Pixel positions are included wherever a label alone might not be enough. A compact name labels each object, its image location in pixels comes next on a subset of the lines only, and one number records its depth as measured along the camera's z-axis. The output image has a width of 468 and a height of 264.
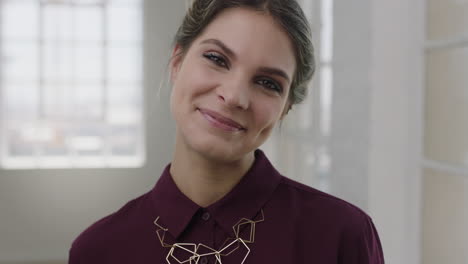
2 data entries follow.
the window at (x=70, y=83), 4.69
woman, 0.96
